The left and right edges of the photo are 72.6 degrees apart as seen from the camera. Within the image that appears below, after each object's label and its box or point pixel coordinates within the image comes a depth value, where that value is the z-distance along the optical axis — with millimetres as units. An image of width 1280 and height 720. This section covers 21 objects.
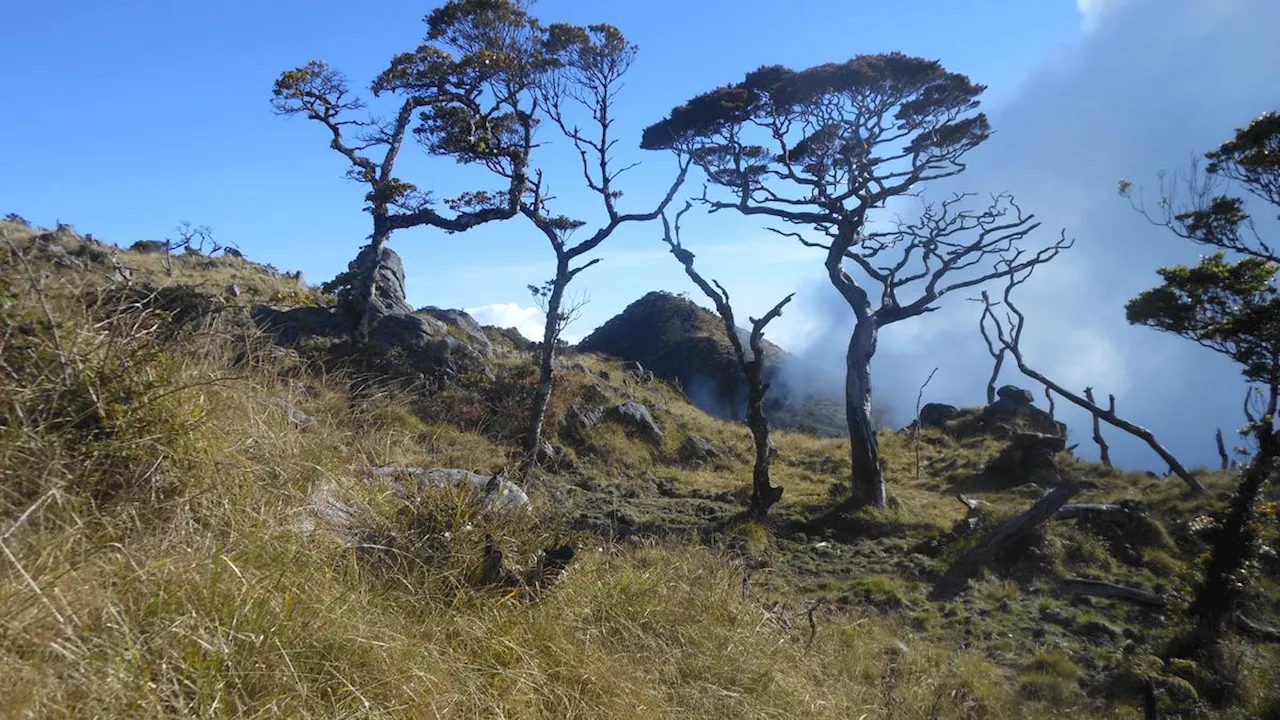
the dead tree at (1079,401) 15544
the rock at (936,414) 24078
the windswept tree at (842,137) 15344
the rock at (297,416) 5320
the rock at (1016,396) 22156
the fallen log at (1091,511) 11266
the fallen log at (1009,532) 10070
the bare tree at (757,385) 12508
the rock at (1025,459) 15258
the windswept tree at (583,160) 14539
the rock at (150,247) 27406
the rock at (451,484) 5305
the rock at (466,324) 19141
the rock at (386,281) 16766
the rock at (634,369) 24422
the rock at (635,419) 16625
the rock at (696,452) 16875
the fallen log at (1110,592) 9008
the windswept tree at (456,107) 14664
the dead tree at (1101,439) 18781
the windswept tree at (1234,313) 7832
